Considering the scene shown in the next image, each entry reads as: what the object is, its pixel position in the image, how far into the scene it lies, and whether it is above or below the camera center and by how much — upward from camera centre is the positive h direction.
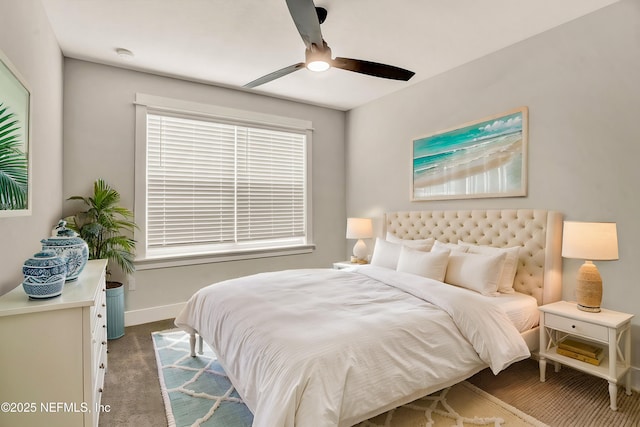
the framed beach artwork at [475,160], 3.03 +0.56
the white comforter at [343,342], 1.51 -0.72
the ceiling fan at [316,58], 1.85 +1.12
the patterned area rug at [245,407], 1.99 -1.25
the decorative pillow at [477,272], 2.71 -0.49
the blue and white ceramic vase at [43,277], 1.54 -0.31
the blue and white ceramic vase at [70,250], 1.89 -0.22
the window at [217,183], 3.75 +0.38
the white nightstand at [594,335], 2.12 -0.82
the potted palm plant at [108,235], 3.17 -0.23
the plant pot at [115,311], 3.18 -0.97
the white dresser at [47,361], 1.43 -0.68
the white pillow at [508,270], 2.83 -0.48
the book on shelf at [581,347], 2.30 -0.97
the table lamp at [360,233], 4.44 -0.26
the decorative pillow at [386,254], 3.54 -0.44
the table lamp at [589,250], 2.21 -0.24
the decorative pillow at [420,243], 3.53 -0.32
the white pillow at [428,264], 2.96 -0.46
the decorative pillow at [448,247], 3.19 -0.33
